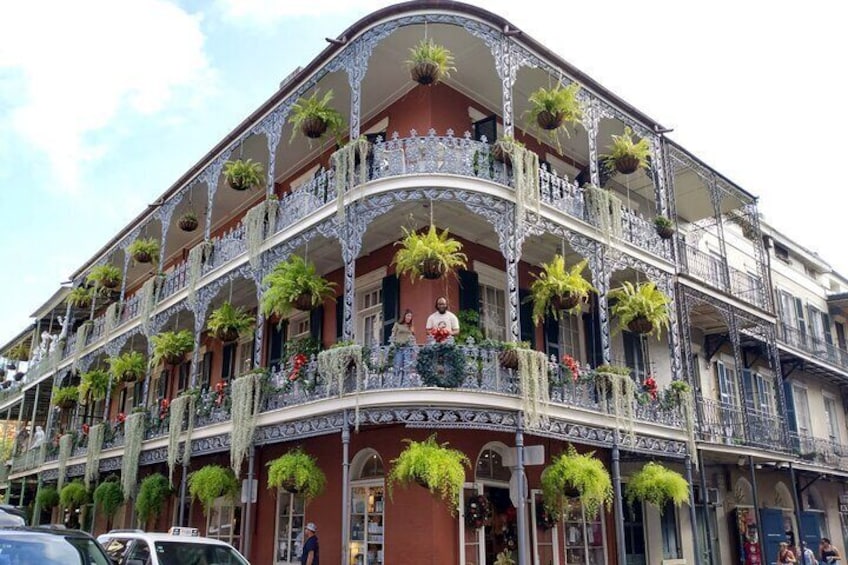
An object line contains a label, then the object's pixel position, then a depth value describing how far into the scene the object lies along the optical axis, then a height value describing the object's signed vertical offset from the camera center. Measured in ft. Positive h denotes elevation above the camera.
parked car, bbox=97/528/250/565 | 29.35 -1.00
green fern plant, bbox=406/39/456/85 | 39.88 +24.48
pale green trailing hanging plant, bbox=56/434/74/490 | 68.85 +7.13
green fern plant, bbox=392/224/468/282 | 36.83 +13.19
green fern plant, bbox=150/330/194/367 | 55.01 +13.06
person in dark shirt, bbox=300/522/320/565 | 38.04 -1.18
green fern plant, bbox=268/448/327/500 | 38.75 +2.60
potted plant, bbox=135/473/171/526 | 52.19 +2.10
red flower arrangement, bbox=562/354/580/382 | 38.96 +8.17
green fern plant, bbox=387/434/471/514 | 32.83 +2.49
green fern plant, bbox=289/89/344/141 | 44.40 +24.09
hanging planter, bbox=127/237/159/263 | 67.36 +24.66
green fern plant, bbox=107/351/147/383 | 61.87 +13.03
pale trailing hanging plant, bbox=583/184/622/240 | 44.27 +18.63
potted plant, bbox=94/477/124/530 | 57.41 +2.25
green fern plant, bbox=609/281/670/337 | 43.70 +12.52
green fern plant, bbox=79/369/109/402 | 68.74 +13.06
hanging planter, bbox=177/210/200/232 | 63.77 +25.75
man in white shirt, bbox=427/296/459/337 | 37.93 +10.44
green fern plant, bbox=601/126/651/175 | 46.39 +22.81
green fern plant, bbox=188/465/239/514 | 44.91 +2.51
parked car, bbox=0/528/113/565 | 20.68 -0.63
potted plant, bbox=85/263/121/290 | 74.08 +24.55
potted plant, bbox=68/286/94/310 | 79.36 +24.25
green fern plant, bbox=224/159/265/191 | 52.54 +24.51
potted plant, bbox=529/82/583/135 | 41.70 +23.11
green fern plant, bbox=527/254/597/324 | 39.40 +12.34
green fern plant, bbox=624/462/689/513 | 41.01 +2.07
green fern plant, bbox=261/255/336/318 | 42.11 +13.24
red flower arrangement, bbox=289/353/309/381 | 40.34 +8.64
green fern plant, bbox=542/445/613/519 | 36.86 +2.16
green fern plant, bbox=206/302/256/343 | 49.96 +13.37
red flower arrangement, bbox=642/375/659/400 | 43.57 +7.87
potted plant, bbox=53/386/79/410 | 75.31 +12.91
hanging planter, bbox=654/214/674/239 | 49.34 +19.40
